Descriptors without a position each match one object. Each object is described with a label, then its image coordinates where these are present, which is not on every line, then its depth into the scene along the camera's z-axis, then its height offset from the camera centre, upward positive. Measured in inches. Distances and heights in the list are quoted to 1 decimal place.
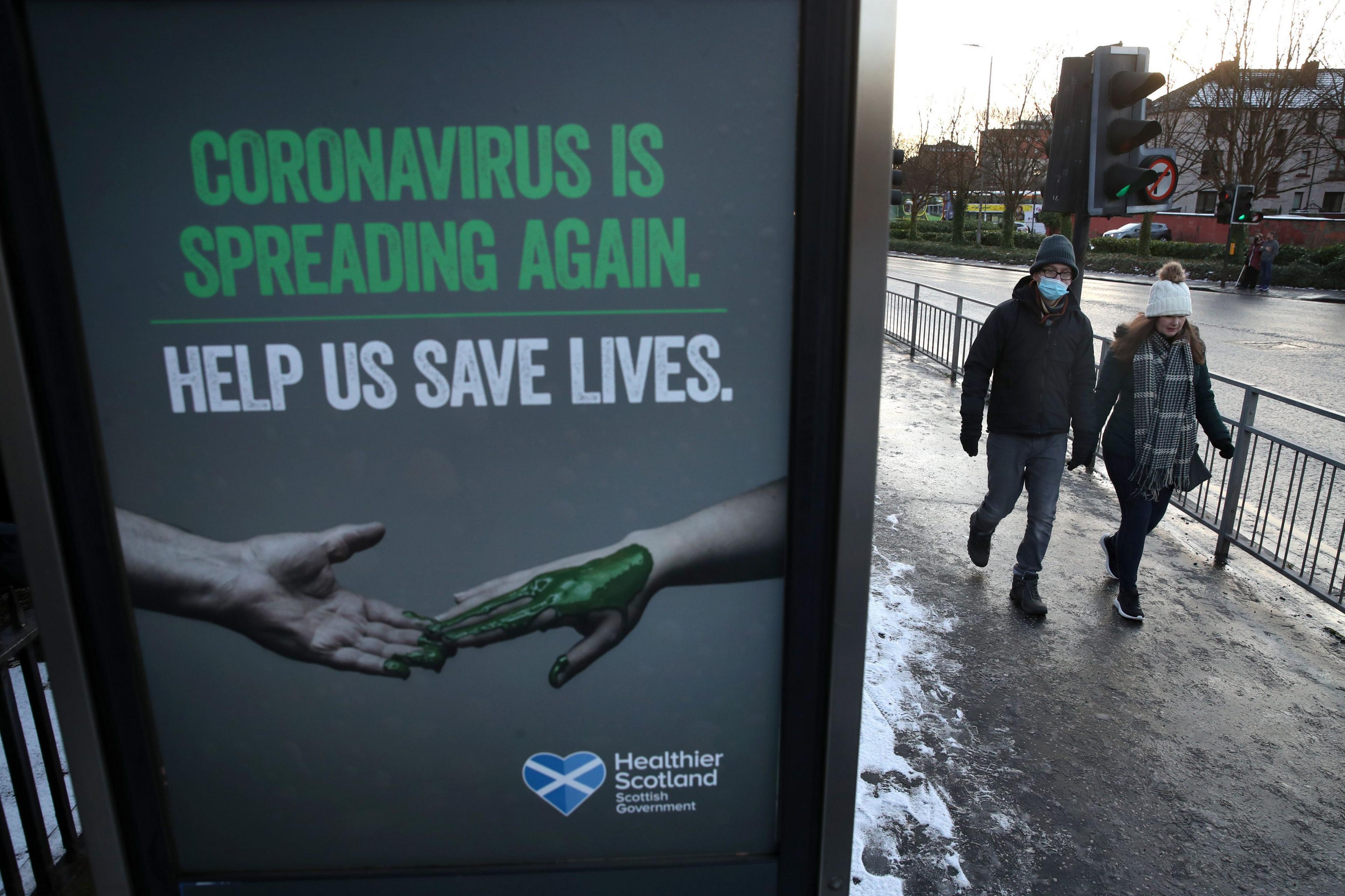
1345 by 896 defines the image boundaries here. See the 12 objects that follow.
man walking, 191.9 -37.7
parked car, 1681.8 -47.1
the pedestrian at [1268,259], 1034.7 -58.5
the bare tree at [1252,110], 1177.4 +128.0
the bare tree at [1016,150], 1542.8 +97.4
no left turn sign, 245.8 +6.5
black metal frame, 62.3 -16.6
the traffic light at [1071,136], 245.3 +19.0
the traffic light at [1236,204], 963.3 +1.3
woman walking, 187.6 -41.5
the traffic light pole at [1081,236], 246.5 -7.8
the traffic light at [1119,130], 235.6 +19.6
